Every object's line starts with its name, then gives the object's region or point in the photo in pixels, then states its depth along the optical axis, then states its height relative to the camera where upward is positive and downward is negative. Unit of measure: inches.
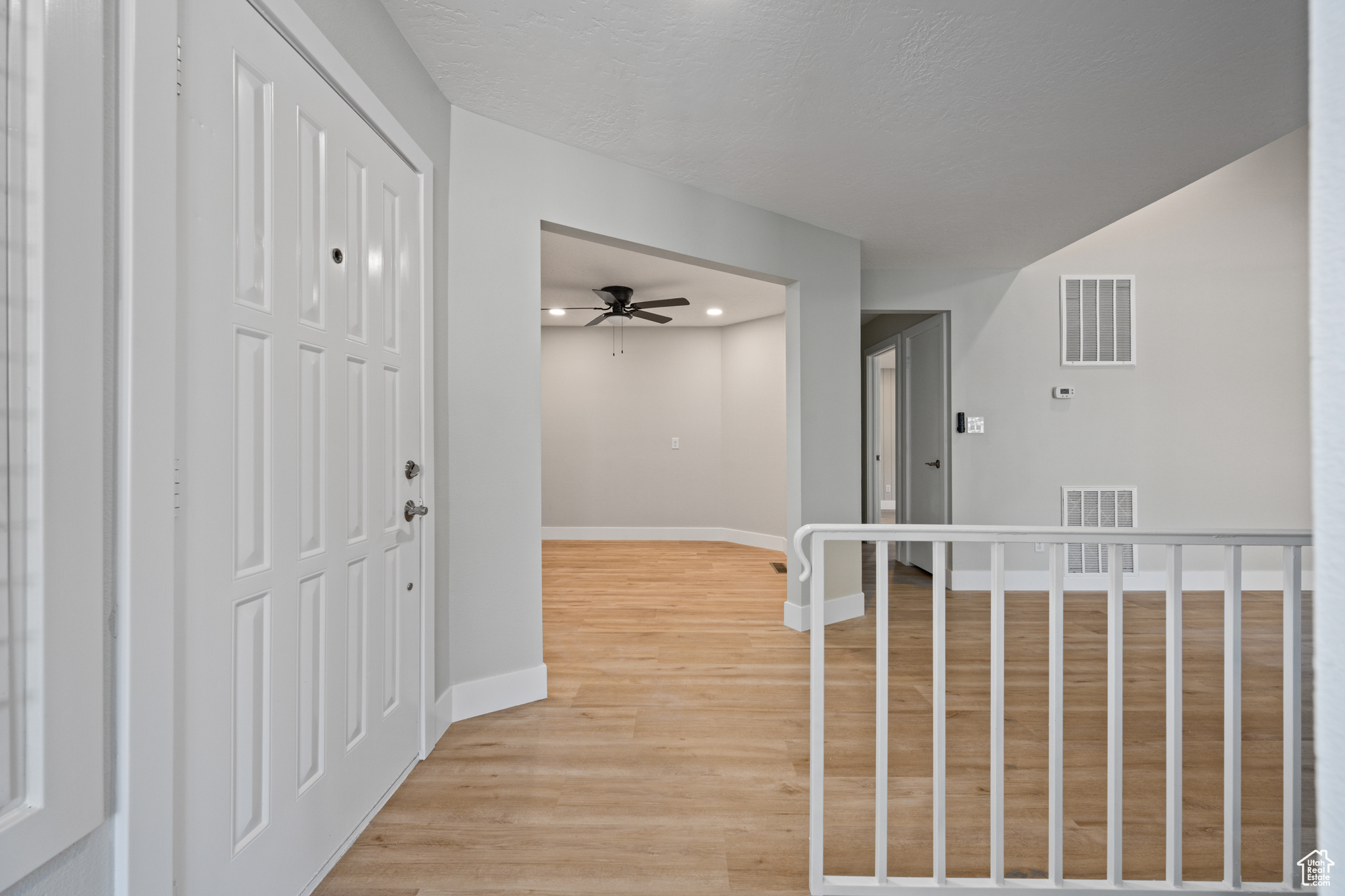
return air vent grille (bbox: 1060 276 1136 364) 167.2 +35.4
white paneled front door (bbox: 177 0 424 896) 43.3 -1.4
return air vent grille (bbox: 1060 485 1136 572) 166.6 -18.5
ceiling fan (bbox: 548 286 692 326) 190.5 +46.0
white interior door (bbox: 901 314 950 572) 176.6 +5.4
